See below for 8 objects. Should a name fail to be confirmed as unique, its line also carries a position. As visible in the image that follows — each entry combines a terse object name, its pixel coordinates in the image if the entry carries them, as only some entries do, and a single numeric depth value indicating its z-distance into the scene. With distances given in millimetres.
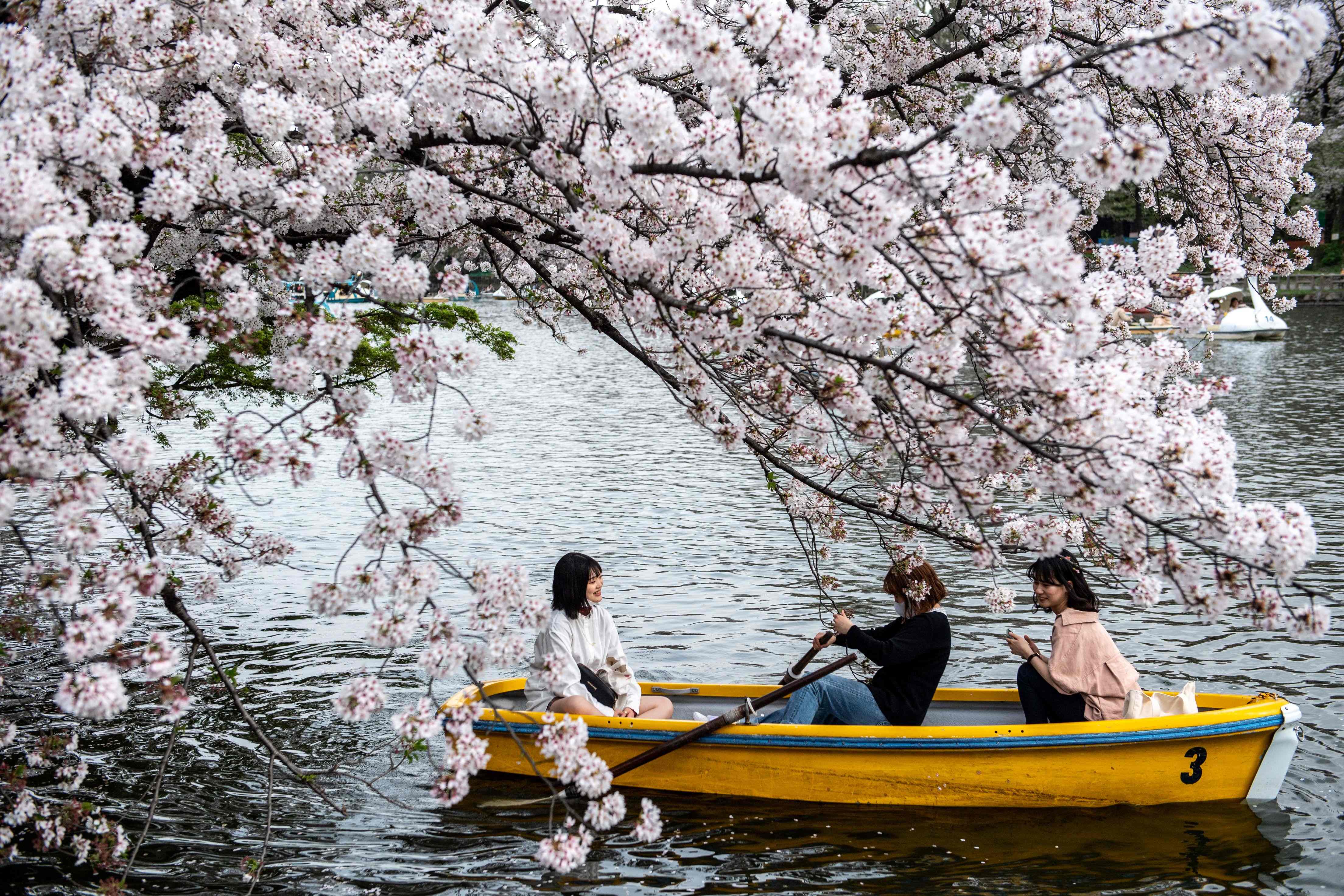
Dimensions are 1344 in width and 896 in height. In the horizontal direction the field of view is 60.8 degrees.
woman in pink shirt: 6836
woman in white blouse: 7285
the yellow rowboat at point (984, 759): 6777
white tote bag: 6898
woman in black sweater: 7031
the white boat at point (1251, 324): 35969
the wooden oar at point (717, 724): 7137
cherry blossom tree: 3744
